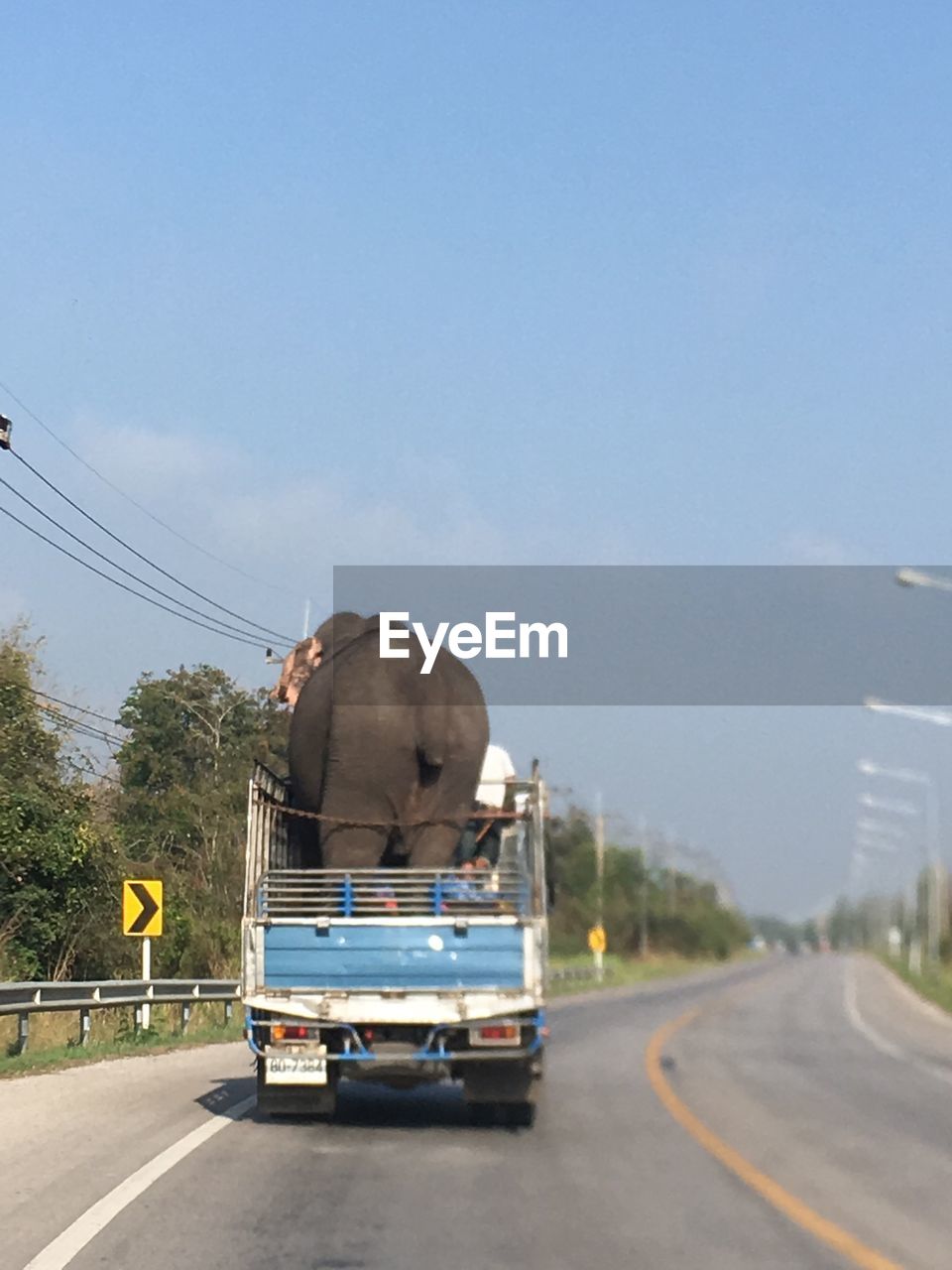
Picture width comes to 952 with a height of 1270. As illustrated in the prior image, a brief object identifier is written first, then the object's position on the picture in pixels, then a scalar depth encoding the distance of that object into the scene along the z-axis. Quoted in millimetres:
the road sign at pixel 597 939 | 66875
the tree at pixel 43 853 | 32625
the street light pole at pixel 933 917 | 85119
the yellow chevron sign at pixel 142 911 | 26875
